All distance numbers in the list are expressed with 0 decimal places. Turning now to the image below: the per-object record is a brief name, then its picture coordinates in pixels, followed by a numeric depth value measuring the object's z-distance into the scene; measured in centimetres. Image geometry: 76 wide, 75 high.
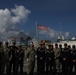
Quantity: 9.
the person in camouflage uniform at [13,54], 559
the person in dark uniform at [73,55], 605
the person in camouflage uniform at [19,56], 575
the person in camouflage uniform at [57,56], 597
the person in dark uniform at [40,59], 603
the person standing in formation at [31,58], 513
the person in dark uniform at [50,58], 602
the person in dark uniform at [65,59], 590
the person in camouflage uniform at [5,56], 535
